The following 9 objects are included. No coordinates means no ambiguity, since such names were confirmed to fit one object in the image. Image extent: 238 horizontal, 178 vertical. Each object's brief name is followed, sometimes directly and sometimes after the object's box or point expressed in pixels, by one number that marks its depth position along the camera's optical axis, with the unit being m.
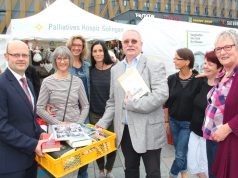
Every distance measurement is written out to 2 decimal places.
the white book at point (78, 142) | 2.11
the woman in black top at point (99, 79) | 3.54
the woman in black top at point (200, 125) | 2.88
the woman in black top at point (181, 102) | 3.33
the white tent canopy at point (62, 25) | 6.80
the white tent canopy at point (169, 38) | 5.77
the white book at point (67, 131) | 2.19
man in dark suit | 1.97
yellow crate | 1.96
